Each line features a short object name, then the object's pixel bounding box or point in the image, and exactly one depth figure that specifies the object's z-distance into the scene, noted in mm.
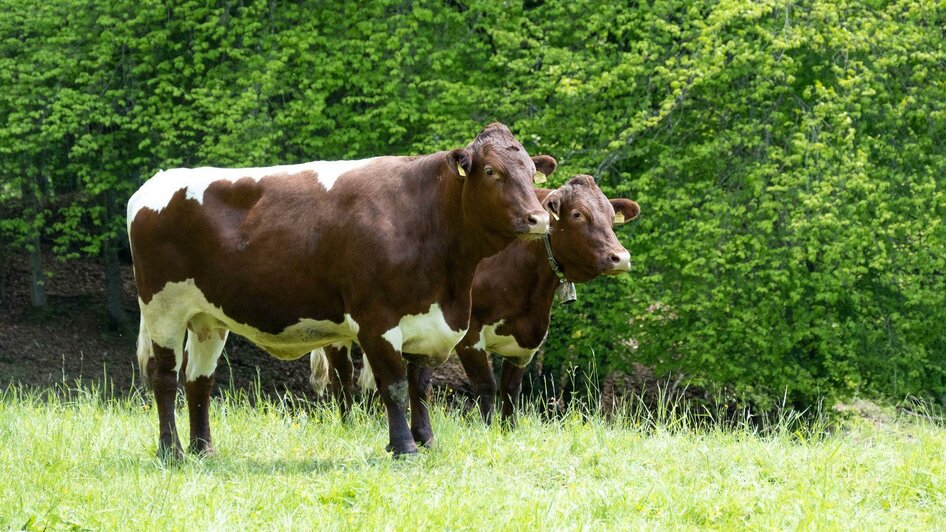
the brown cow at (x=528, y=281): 18703
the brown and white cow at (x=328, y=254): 14609
